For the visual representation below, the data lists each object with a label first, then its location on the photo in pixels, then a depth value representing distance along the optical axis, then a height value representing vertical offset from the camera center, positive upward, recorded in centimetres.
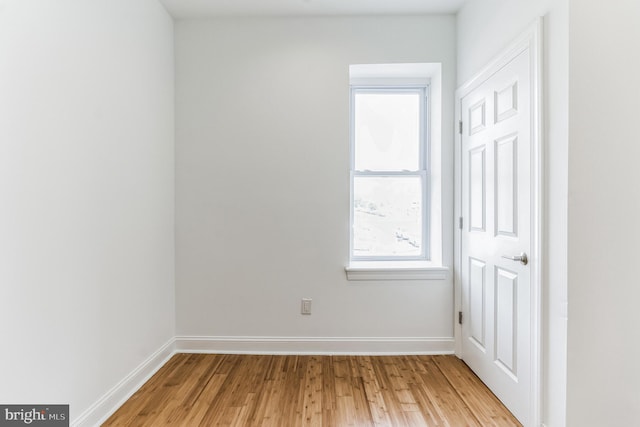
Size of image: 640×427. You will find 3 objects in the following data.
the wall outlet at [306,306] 259 -76
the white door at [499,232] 171 -13
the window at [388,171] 286 +35
